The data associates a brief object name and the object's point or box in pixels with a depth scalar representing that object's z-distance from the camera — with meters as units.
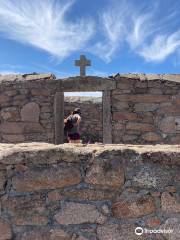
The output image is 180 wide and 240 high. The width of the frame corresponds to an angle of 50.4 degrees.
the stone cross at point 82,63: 3.80
